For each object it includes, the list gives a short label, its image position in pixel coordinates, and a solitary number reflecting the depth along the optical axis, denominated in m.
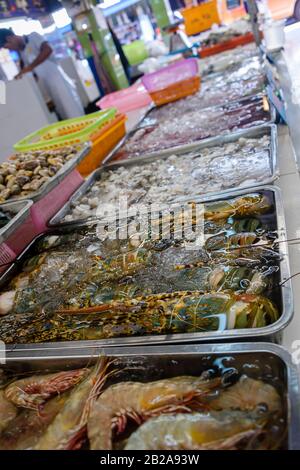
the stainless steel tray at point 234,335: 1.12
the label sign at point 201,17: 8.57
